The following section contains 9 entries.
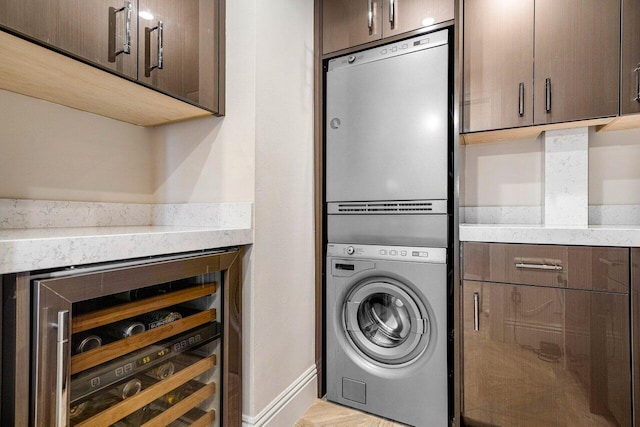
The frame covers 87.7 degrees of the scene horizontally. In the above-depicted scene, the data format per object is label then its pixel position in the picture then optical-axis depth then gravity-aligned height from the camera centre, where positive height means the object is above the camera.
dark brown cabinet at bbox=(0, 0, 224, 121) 0.94 +0.61
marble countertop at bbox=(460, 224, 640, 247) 1.36 -0.08
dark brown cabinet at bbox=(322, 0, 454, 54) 1.70 +1.07
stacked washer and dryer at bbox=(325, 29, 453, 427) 1.66 -0.07
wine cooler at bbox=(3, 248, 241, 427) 0.80 -0.39
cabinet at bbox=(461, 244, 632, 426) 1.38 -0.59
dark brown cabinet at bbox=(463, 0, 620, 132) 1.54 +0.76
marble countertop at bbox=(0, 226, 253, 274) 0.74 -0.09
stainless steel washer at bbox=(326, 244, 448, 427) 1.66 -0.63
